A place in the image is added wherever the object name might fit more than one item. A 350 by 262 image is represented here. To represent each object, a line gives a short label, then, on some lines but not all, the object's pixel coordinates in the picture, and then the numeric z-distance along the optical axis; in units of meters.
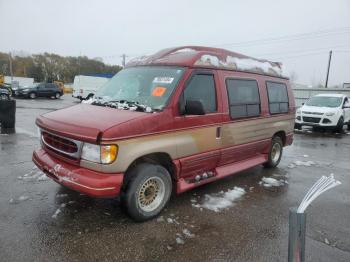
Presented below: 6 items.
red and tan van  3.54
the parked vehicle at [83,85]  28.78
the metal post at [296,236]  2.11
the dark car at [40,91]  28.80
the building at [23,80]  55.11
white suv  13.81
